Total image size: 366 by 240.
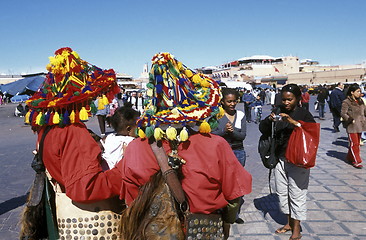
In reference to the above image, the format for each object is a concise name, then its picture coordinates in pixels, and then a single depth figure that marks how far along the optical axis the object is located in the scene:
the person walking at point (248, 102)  16.31
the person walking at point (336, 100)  10.79
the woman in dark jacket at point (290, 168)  3.88
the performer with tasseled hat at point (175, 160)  2.06
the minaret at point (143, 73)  113.51
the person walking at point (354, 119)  7.22
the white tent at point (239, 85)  35.66
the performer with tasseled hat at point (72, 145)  2.44
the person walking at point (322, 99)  15.61
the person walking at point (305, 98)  14.55
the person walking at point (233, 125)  4.54
